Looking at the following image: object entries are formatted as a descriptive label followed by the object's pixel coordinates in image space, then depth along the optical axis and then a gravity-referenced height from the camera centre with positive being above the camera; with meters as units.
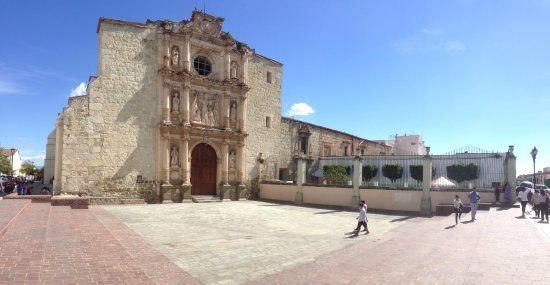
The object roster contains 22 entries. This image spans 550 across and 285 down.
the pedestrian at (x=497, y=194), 19.36 -1.32
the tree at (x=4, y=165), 46.03 -0.10
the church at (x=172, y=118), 19.22 +2.84
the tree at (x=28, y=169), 72.77 -0.92
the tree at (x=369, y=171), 30.56 -0.28
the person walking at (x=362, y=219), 12.20 -1.71
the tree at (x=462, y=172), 26.20 -0.25
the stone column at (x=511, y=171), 19.23 -0.10
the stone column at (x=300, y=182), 22.81 -0.94
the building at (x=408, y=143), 59.31 +4.08
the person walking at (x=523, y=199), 16.41 -1.33
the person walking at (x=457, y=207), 14.22 -1.54
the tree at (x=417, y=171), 28.30 -0.23
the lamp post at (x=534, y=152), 26.31 +1.23
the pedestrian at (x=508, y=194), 19.03 -1.29
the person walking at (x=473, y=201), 14.88 -1.30
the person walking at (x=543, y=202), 15.22 -1.35
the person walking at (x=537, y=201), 15.52 -1.34
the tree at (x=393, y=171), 29.31 -0.26
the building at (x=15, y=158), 72.75 +1.29
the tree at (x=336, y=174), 27.09 -0.51
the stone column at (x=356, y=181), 20.39 -0.75
